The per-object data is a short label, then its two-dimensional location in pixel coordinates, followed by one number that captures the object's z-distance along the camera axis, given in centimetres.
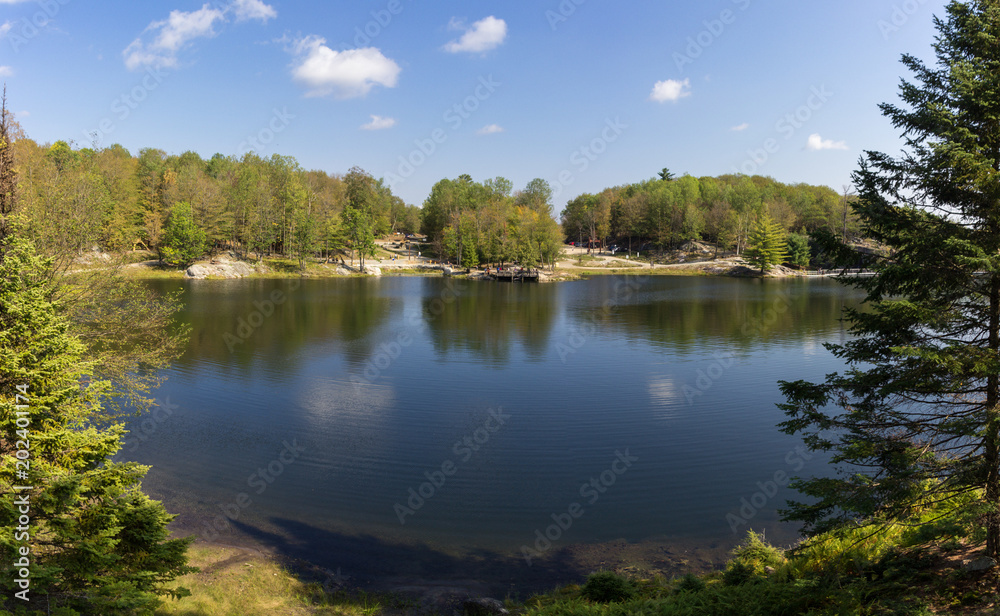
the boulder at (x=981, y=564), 827
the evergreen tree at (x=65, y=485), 816
